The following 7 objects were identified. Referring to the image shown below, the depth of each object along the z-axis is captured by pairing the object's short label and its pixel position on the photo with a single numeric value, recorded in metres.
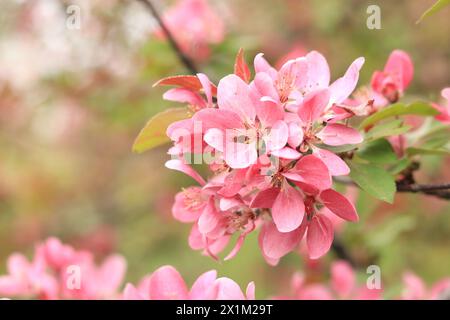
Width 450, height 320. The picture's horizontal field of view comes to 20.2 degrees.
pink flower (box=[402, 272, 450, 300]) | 0.54
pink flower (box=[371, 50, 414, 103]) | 0.49
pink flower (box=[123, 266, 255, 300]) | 0.45
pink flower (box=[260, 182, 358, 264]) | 0.44
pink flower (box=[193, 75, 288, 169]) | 0.43
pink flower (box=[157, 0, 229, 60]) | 0.67
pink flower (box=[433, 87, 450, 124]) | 0.47
